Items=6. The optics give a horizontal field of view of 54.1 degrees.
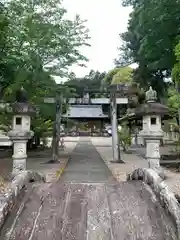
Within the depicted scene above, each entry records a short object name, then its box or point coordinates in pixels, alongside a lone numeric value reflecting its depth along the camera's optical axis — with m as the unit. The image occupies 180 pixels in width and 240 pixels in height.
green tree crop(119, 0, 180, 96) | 7.47
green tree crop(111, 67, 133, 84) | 18.51
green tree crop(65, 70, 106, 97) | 30.94
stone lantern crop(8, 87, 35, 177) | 5.04
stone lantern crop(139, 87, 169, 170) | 5.22
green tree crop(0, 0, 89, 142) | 5.57
